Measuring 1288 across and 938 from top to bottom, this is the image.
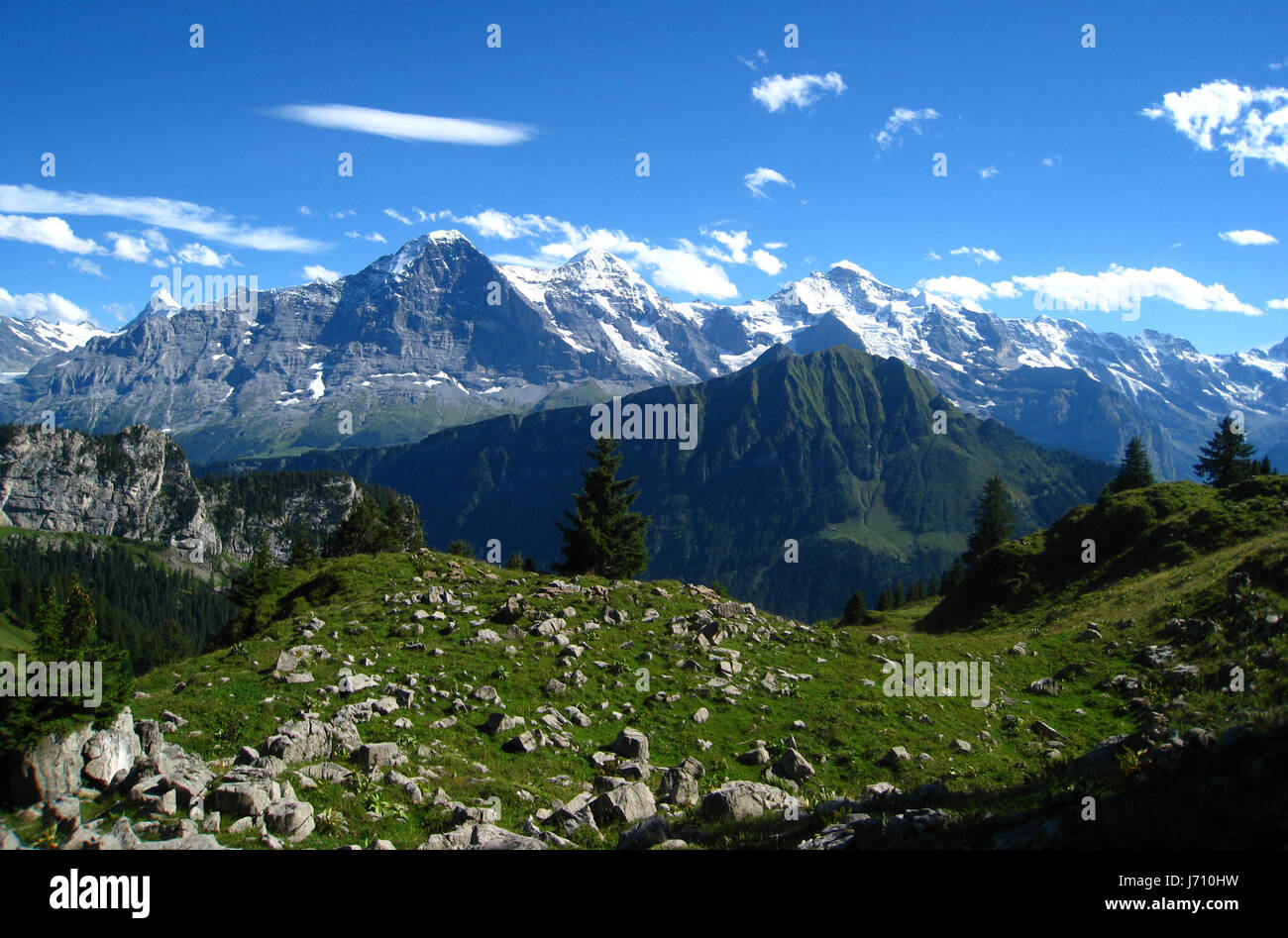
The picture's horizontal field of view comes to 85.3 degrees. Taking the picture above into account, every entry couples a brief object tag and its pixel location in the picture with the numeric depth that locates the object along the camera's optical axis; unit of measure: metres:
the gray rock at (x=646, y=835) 13.87
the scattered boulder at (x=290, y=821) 13.42
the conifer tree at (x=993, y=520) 97.88
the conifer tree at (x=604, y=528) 55.91
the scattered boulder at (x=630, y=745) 20.48
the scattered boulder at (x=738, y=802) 15.77
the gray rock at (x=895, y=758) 21.00
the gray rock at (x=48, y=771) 13.88
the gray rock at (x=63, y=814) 13.05
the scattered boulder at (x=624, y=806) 15.84
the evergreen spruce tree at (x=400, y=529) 80.62
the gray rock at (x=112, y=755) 14.62
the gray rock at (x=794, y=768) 19.81
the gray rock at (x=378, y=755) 17.47
